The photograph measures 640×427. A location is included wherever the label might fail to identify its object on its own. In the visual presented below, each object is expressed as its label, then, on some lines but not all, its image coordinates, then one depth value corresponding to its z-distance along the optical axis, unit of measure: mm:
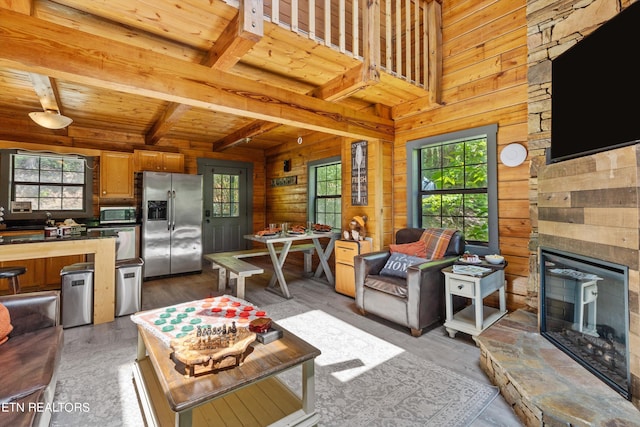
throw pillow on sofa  1654
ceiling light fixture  2967
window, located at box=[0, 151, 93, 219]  4398
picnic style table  3828
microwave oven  4836
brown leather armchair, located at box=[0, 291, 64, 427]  1168
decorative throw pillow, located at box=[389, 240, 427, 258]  3230
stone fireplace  1412
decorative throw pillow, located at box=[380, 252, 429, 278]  3039
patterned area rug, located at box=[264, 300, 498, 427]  1675
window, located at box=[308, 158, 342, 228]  5355
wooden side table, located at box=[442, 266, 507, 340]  2499
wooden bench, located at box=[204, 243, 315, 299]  3338
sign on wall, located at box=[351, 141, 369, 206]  4191
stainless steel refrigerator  4887
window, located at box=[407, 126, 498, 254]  3143
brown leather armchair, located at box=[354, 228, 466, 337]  2668
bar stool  3070
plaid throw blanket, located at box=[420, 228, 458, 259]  3127
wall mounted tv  1592
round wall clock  2871
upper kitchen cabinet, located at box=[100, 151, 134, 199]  5008
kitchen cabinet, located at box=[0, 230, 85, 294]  4094
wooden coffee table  1168
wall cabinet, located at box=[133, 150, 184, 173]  5297
